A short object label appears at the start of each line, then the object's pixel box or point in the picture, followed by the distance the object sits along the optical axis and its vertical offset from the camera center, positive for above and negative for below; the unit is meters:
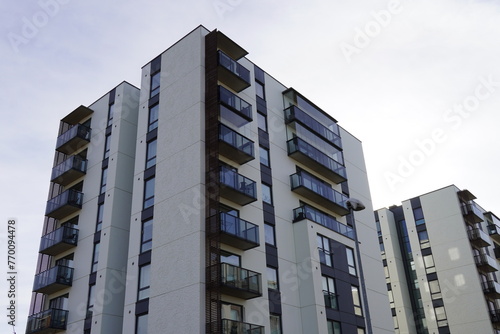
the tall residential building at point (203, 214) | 24.50 +10.50
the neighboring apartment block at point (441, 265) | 45.34 +12.27
